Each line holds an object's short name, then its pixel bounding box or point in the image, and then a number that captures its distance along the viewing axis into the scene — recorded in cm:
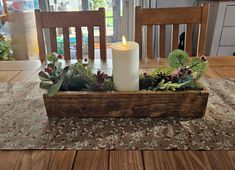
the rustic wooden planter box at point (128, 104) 64
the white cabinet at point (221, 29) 222
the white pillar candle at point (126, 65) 62
